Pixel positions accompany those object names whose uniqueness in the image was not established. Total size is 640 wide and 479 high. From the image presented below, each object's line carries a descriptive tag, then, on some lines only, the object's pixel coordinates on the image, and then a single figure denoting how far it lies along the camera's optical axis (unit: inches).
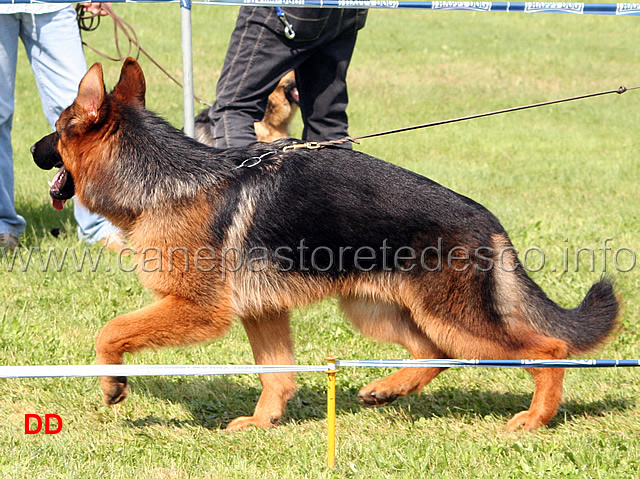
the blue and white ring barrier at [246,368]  229.8
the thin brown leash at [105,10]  505.0
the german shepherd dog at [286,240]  272.8
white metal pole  373.8
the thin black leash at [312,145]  295.4
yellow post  239.6
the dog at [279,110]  604.4
